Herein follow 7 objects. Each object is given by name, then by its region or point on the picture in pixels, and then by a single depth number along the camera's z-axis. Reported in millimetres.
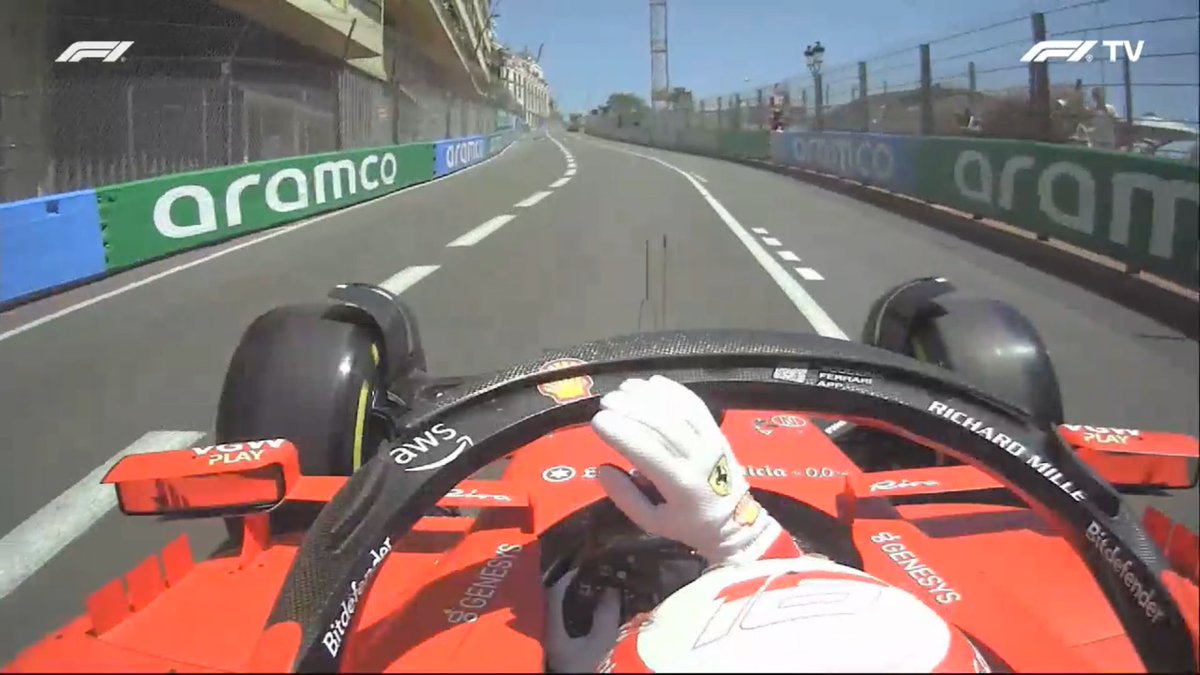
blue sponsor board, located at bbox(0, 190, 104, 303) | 8828
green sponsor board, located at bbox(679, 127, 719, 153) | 40188
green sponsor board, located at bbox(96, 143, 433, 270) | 11422
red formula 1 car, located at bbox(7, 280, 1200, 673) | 1574
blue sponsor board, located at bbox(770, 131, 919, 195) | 17719
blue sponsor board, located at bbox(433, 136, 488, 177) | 30844
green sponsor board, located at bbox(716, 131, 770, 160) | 33125
